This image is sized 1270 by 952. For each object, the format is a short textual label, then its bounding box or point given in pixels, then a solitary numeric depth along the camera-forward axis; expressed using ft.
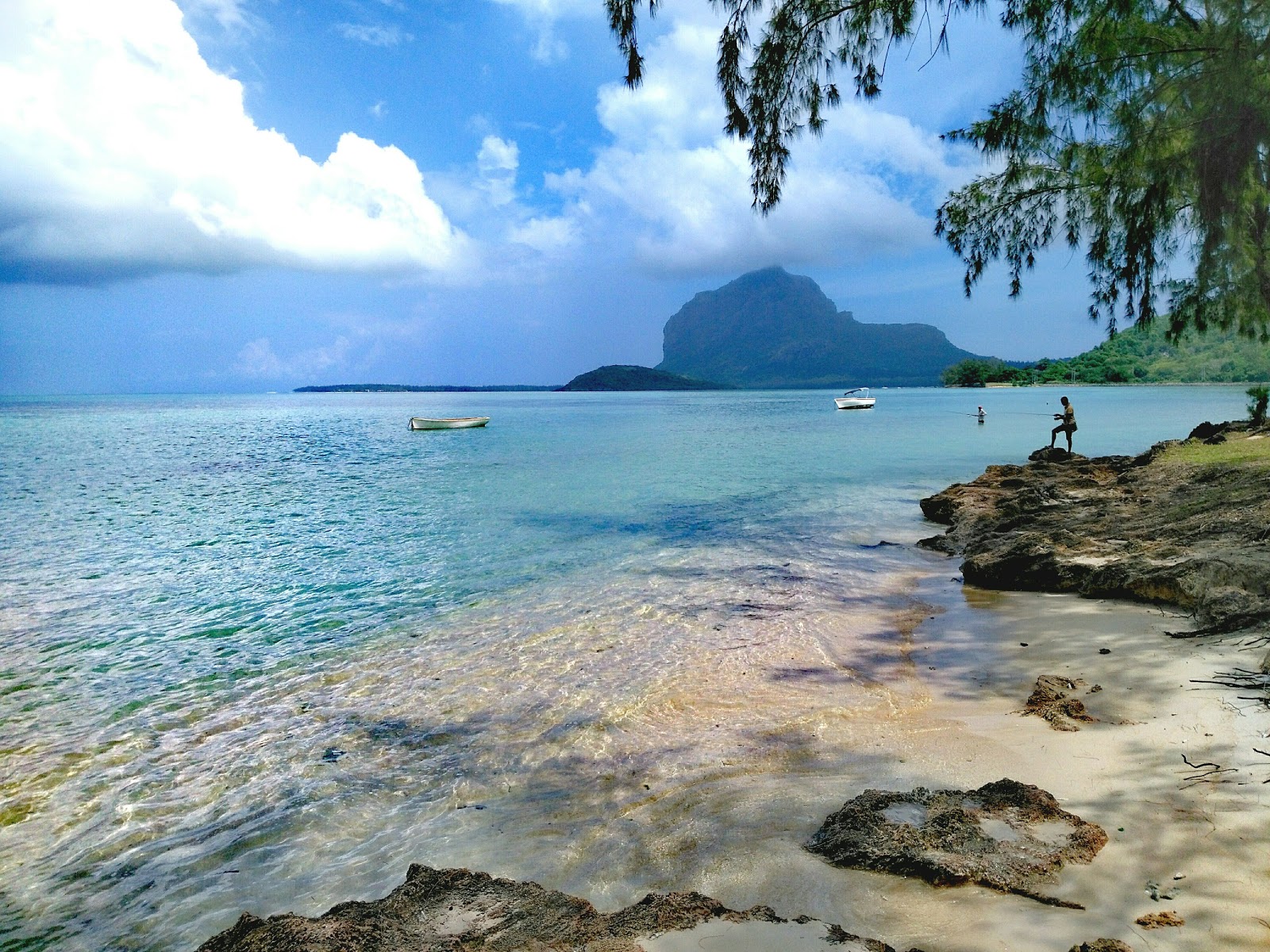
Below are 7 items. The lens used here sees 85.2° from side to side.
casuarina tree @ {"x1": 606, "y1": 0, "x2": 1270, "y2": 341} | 25.93
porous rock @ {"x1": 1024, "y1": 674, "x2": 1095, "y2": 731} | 17.60
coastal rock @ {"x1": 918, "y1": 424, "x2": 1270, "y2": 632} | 23.88
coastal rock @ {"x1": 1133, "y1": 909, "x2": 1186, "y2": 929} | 9.46
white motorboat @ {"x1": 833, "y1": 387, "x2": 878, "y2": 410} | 307.37
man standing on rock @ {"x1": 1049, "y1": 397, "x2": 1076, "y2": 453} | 86.93
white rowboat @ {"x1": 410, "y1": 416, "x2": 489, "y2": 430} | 199.93
